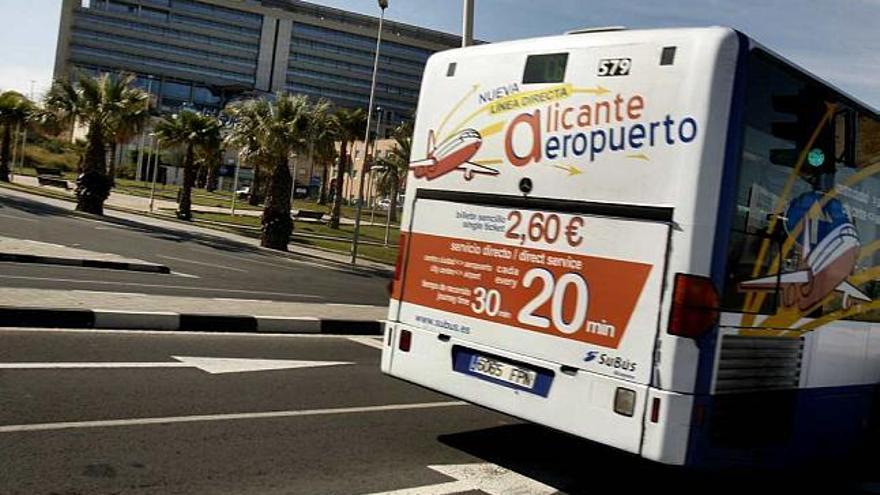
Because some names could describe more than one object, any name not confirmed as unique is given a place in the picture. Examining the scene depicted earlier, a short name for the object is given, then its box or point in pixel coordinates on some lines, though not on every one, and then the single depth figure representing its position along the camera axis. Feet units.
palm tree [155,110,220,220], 157.17
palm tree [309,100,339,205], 121.08
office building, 489.67
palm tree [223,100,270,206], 122.62
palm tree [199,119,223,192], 158.92
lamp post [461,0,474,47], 61.72
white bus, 16.29
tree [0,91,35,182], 180.04
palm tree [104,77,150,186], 119.24
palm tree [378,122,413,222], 208.85
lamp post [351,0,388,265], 110.83
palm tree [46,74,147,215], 117.70
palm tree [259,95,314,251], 114.32
